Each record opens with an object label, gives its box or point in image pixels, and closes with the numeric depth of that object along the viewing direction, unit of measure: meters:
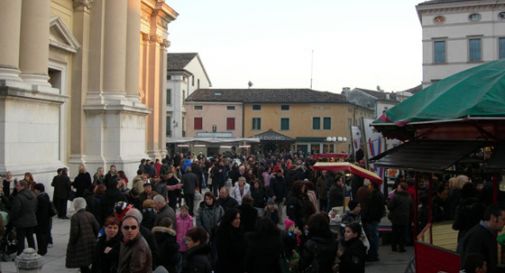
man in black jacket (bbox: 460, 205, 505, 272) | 6.32
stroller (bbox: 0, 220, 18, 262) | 10.78
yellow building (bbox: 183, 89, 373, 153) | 66.75
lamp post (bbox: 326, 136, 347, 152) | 46.25
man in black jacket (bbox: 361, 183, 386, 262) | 11.59
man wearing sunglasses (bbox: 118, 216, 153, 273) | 5.62
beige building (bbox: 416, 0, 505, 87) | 45.28
